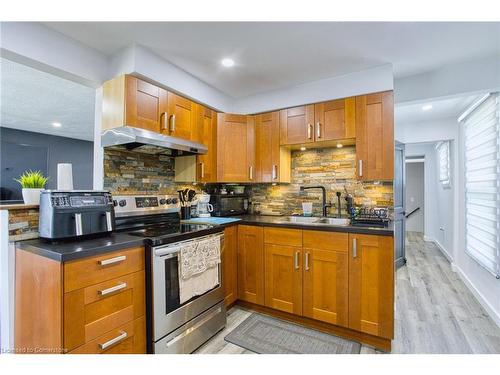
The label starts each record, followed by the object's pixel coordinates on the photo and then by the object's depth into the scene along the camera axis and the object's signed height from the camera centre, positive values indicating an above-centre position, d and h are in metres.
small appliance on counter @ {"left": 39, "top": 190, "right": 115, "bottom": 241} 1.59 -0.18
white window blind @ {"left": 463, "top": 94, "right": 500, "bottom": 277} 2.51 +0.05
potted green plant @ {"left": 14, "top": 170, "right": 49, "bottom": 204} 1.75 +0.01
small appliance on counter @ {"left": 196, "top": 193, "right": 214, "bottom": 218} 2.91 -0.21
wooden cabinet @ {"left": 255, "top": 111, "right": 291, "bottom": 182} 2.98 +0.43
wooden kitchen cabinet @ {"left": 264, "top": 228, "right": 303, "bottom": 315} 2.33 -0.78
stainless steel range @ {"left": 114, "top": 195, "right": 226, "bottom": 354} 1.70 -0.69
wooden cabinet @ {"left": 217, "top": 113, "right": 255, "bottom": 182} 2.95 +0.48
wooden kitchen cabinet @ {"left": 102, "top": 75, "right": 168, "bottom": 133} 2.04 +0.71
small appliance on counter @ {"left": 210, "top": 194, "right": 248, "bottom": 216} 2.93 -0.20
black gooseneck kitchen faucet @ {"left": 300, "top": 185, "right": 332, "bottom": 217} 2.82 -0.16
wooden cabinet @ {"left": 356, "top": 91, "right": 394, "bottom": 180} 2.36 +0.50
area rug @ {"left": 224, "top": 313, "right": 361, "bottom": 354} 1.97 -1.27
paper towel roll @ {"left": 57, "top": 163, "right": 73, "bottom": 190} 1.90 +0.08
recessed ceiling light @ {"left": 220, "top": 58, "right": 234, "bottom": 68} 2.29 +1.16
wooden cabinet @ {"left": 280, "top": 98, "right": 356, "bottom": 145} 2.54 +0.70
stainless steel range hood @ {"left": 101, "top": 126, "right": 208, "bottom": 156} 1.95 +0.39
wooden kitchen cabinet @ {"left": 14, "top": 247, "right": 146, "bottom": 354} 1.33 -0.67
